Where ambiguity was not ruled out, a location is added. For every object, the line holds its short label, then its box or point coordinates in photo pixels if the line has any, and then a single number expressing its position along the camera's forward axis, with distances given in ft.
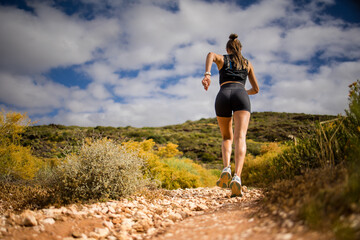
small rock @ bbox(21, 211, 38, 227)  6.67
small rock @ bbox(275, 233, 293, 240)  4.35
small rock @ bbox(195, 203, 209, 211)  10.34
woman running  11.56
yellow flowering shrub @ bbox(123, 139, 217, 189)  20.52
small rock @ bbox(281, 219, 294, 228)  4.80
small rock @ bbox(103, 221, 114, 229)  7.63
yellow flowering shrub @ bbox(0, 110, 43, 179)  20.59
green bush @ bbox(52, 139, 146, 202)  10.18
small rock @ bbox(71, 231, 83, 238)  6.69
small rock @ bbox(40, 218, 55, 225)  7.01
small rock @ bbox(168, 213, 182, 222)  8.61
